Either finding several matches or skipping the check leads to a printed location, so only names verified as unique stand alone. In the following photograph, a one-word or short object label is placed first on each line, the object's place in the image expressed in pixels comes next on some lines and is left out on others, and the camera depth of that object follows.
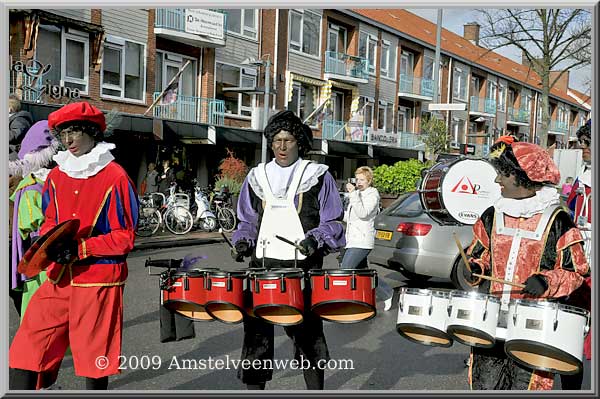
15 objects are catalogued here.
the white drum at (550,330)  2.97
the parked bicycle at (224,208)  15.35
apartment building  12.93
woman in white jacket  7.33
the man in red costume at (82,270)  3.47
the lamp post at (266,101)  14.59
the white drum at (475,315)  3.07
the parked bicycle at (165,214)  14.12
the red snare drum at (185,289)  3.66
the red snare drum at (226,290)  3.58
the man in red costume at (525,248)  3.24
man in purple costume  3.92
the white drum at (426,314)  3.19
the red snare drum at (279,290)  3.54
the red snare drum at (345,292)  3.59
